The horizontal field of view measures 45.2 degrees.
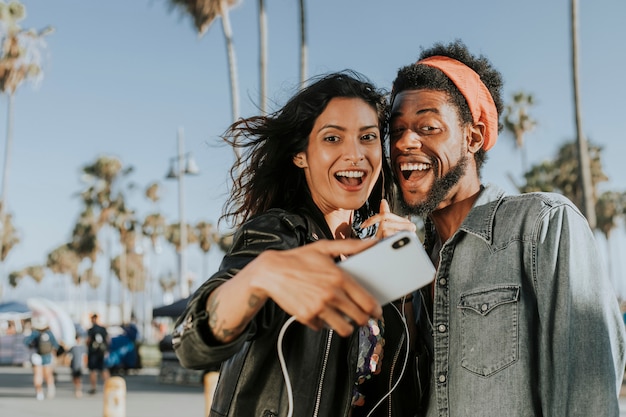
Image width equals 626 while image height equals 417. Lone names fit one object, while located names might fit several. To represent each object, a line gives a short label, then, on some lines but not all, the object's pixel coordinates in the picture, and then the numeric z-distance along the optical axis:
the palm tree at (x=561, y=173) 36.88
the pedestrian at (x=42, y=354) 17.81
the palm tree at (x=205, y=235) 74.38
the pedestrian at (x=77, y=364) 19.54
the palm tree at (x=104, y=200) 47.16
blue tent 33.78
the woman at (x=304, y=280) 1.68
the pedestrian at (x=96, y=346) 20.16
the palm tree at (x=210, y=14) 23.22
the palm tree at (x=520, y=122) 36.72
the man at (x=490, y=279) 2.46
